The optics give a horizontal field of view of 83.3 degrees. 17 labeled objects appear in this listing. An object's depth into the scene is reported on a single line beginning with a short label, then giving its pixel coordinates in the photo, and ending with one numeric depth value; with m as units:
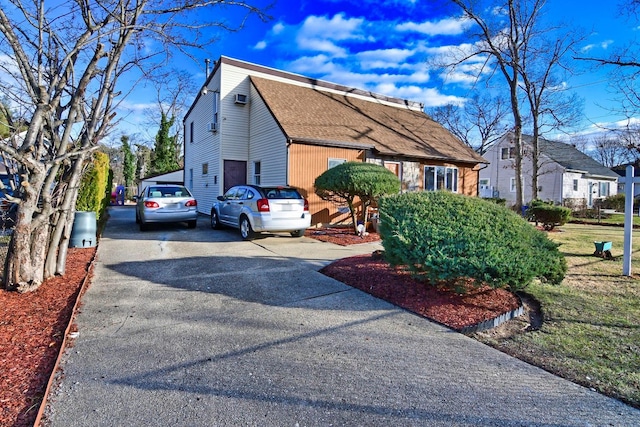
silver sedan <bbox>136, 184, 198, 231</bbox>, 10.85
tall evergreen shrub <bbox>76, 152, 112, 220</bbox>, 8.89
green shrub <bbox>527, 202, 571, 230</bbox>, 13.65
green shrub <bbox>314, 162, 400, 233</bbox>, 10.20
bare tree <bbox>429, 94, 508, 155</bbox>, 36.41
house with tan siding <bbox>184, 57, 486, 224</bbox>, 13.08
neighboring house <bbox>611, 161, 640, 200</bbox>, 38.03
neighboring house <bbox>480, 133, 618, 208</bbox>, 29.64
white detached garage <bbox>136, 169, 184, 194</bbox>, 30.75
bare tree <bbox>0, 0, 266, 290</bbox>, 4.73
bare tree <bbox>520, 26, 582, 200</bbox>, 19.94
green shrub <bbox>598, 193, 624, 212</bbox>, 24.97
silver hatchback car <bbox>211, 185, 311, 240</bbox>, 9.27
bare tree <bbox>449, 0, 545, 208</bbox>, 18.05
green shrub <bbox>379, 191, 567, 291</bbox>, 4.26
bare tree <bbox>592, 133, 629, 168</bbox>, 51.37
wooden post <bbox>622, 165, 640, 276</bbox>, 6.30
